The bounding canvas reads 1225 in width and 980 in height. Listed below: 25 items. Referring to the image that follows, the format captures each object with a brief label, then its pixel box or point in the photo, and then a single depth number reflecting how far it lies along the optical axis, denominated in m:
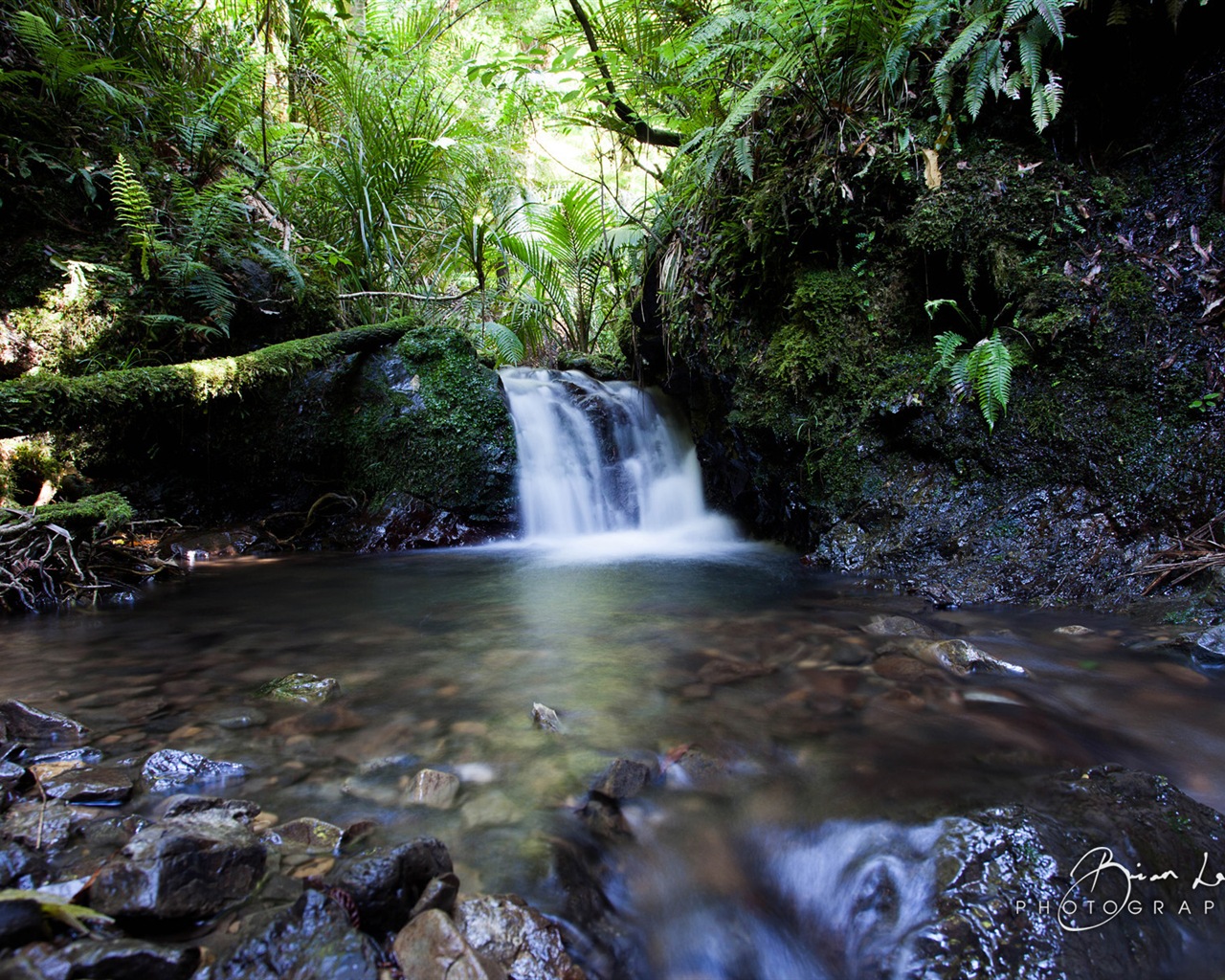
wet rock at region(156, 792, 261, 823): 1.46
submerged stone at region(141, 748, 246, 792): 1.62
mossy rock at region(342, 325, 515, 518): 6.00
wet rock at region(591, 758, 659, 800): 1.68
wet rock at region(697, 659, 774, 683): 2.40
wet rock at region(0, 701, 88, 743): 1.82
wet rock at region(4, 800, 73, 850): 1.29
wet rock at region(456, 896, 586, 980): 1.14
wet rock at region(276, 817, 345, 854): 1.40
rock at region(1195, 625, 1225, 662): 2.37
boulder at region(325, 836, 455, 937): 1.16
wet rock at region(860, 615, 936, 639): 2.74
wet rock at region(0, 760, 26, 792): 1.49
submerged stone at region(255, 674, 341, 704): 2.20
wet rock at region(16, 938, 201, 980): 0.93
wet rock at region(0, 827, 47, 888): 1.18
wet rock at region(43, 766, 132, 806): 1.49
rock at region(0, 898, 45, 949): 0.96
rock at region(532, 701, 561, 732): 2.03
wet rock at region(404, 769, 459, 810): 1.61
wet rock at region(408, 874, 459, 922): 1.19
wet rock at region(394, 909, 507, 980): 1.06
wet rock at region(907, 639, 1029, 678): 2.35
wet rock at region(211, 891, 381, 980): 1.02
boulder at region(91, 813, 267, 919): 1.11
